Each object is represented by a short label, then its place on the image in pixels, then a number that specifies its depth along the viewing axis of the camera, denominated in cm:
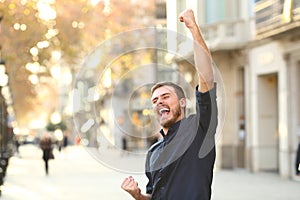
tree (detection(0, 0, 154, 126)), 1872
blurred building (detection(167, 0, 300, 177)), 1902
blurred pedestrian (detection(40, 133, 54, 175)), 2155
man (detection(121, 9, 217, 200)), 317
